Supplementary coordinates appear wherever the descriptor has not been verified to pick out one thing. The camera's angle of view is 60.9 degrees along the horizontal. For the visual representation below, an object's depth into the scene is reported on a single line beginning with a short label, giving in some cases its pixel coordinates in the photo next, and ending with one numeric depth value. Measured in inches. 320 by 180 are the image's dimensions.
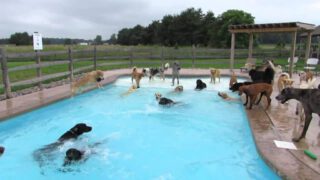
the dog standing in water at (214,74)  430.9
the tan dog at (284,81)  290.5
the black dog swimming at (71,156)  171.0
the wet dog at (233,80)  385.7
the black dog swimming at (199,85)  389.4
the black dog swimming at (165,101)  312.9
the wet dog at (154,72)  458.8
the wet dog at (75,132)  204.1
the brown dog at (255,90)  254.7
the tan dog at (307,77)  276.6
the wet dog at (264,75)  310.7
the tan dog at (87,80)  343.9
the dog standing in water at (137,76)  401.7
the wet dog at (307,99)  157.5
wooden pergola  441.9
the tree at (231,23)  1475.1
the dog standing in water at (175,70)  417.7
